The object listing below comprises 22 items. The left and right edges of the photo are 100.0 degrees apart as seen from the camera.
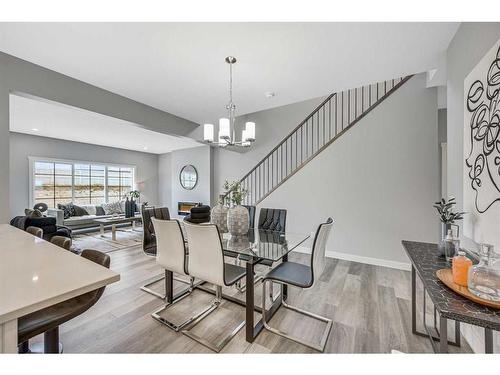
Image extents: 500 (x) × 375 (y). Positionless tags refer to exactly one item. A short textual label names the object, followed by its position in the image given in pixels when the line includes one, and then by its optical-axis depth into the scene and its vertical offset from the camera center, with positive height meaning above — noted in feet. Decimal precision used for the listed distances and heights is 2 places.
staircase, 13.24 +3.66
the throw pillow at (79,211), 18.94 -2.26
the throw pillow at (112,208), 20.97 -2.23
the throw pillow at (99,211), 20.42 -2.44
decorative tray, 3.11 -1.72
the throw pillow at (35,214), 12.46 -1.68
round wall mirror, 21.95 +0.99
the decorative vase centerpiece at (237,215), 8.14 -1.12
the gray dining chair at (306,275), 5.65 -2.69
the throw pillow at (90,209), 19.88 -2.17
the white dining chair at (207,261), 5.56 -2.12
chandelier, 7.68 +2.08
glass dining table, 5.82 -2.06
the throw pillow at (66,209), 18.08 -2.00
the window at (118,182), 23.65 +0.47
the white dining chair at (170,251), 6.43 -2.10
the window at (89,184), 20.95 +0.22
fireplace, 22.23 -2.29
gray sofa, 16.56 -2.74
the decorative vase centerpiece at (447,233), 4.85 -1.13
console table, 2.90 -1.81
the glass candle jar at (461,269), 3.67 -1.48
